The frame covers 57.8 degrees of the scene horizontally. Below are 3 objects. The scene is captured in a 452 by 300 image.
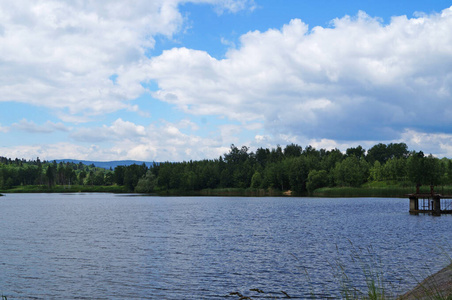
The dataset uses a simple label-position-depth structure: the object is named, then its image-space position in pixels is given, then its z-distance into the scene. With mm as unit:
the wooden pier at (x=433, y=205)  72562
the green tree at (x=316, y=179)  177000
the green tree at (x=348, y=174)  169125
